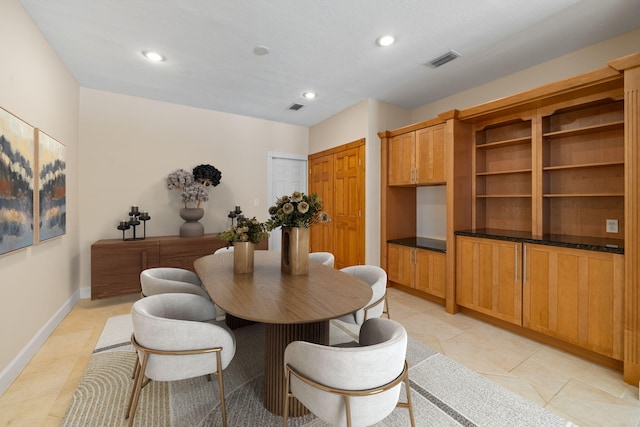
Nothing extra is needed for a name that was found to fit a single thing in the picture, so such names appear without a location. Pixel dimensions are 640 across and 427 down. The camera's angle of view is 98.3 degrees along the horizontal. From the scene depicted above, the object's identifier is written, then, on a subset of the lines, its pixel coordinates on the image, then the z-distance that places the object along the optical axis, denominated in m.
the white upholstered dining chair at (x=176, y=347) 1.31
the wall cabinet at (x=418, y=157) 3.36
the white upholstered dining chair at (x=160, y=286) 1.95
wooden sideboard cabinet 3.20
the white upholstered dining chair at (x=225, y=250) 2.93
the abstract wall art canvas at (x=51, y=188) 2.40
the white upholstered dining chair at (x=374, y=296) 2.00
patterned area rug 1.58
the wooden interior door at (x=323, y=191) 4.75
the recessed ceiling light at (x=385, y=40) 2.49
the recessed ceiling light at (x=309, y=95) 3.73
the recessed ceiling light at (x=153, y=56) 2.73
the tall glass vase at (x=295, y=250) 1.94
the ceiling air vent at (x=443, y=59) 2.75
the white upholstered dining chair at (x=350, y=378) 1.05
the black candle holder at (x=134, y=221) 3.49
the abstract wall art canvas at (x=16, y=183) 1.84
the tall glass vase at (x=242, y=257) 2.02
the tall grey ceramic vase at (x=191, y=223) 3.82
